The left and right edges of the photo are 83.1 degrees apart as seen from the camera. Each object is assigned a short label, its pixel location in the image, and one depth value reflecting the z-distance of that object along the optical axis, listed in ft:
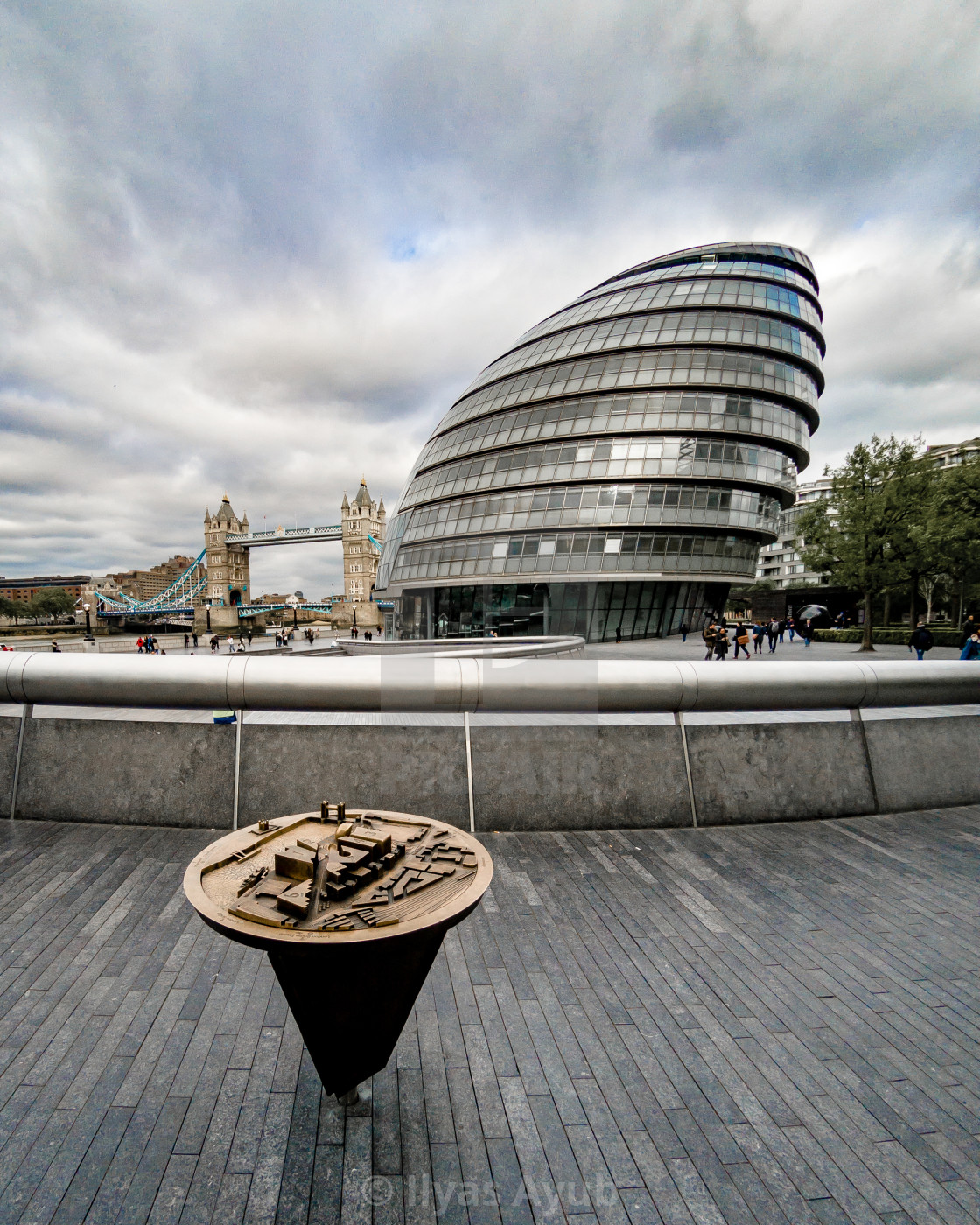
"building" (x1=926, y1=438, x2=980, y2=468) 310.86
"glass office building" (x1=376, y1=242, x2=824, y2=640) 131.44
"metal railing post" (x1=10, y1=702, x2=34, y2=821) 17.28
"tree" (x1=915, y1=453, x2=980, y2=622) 98.63
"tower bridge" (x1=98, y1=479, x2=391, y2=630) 471.21
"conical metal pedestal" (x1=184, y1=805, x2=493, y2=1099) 6.65
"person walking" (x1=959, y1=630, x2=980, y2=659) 40.46
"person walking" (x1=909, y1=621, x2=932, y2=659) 60.90
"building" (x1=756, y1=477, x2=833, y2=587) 325.21
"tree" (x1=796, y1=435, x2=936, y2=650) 94.22
